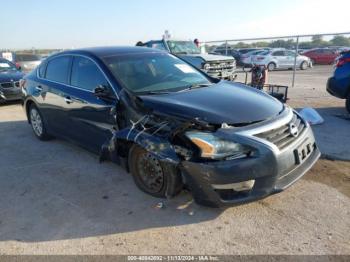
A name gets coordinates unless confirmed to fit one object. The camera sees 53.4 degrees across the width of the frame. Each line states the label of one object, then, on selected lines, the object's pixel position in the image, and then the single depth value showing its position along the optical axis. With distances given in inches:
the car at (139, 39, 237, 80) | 474.3
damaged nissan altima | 127.4
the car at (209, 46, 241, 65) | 990.3
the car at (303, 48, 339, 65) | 1080.6
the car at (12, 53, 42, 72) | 659.4
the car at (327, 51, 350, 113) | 293.1
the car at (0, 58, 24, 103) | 393.2
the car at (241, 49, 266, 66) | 982.3
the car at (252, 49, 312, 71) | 924.6
